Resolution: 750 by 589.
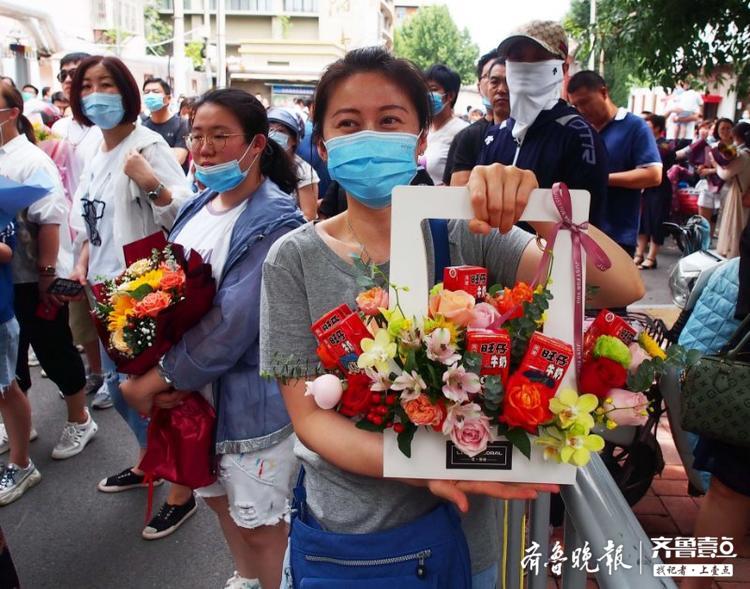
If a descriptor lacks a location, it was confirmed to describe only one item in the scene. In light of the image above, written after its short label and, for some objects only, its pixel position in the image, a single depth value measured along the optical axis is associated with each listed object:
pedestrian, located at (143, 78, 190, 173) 7.50
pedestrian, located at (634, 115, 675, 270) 9.41
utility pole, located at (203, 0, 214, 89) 29.50
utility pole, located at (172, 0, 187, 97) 25.22
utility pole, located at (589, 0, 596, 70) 5.87
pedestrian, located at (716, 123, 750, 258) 8.10
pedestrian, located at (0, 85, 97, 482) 3.72
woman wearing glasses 2.34
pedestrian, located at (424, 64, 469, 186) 4.94
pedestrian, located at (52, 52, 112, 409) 4.46
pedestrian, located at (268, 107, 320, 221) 4.54
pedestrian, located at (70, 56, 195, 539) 3.19
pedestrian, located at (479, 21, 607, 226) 2.76
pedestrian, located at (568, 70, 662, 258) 4.06
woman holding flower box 1.39
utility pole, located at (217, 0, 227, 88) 29.25
